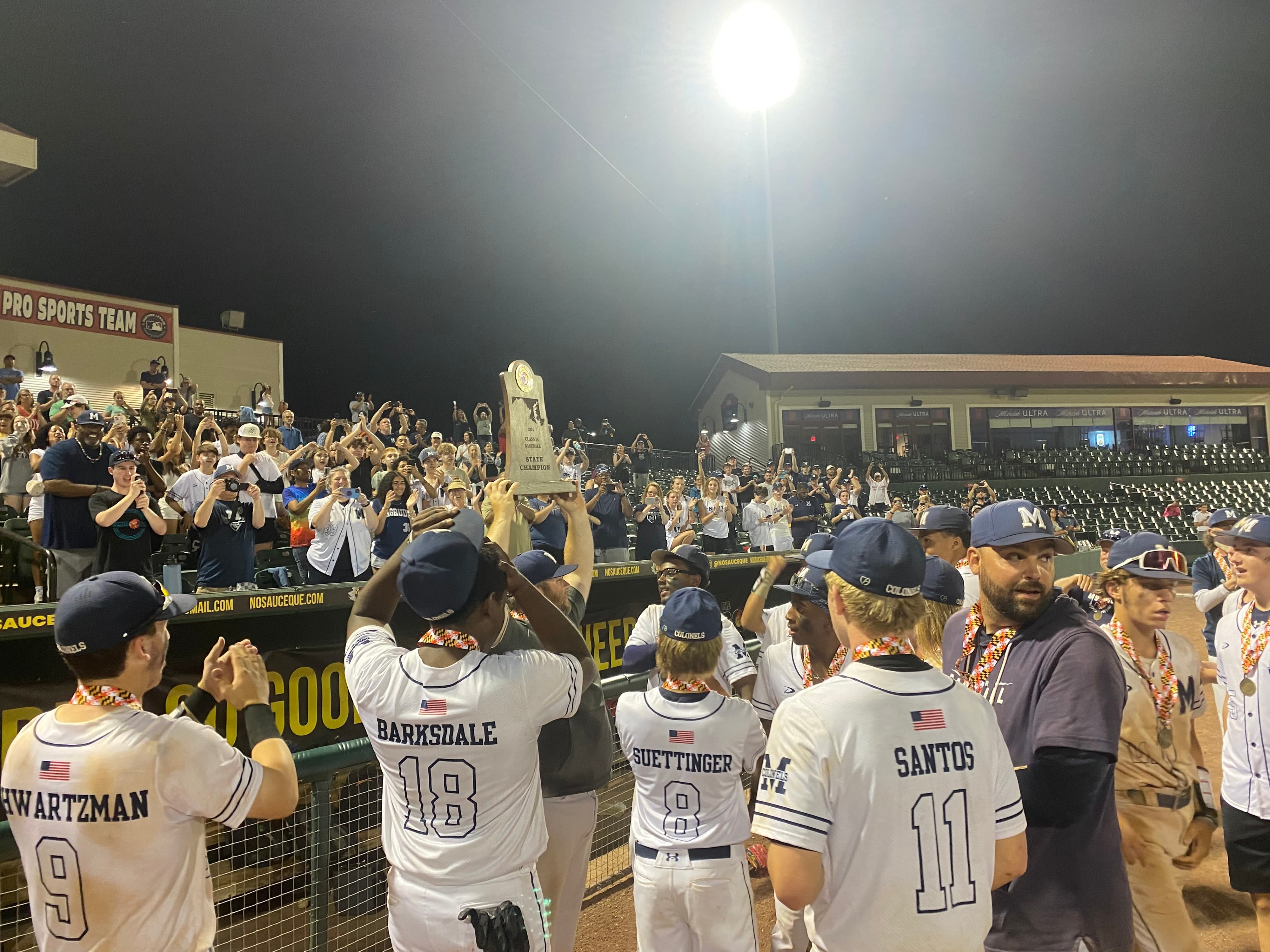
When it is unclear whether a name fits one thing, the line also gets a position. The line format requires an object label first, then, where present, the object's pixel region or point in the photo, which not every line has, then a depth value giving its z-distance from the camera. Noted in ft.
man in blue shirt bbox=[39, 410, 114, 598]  21.97
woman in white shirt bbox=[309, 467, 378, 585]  28.02
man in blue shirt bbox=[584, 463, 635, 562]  41.11
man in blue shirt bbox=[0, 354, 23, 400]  55.36
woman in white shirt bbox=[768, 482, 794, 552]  54.08
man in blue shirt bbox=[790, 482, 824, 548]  59.57
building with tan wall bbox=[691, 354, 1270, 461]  121.19
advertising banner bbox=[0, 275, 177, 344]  80.28
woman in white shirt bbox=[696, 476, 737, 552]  47.73
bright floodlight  73.36
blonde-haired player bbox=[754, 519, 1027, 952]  6.38
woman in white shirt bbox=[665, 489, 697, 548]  48.34
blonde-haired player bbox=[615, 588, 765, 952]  10.59
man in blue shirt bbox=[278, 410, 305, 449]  45.88
